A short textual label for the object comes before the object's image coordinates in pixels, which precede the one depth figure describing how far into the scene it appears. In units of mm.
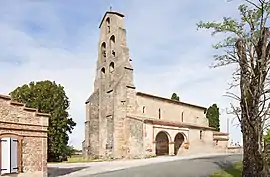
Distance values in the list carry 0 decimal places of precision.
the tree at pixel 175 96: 34794
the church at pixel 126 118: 24833
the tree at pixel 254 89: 9994
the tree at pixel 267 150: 10287
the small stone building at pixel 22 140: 10792
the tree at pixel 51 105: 24463
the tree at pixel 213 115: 34472
